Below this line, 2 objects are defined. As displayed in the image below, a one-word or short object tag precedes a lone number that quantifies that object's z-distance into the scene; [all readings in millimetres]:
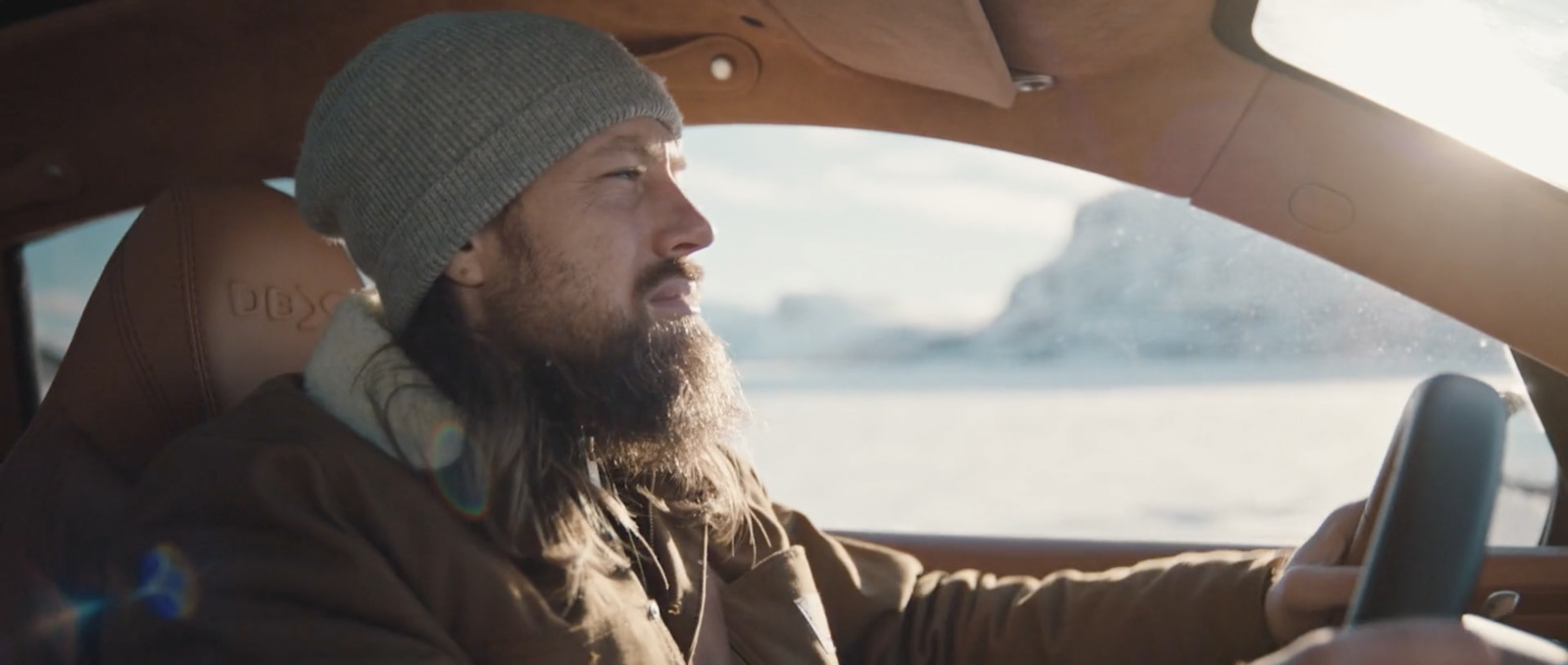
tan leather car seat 1472
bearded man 1289
